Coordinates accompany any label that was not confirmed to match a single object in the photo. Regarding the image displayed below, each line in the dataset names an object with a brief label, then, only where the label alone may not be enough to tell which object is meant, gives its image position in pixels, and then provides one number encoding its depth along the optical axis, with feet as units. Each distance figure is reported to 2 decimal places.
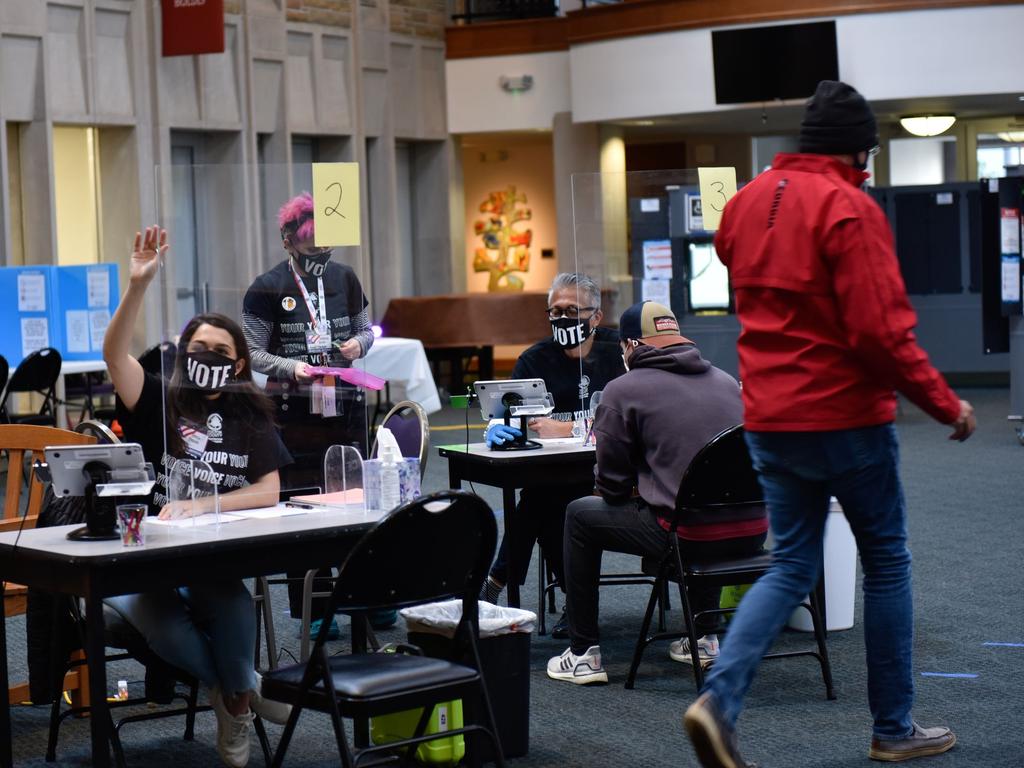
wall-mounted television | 80.19
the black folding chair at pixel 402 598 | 19.46
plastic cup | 20.84
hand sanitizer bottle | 23.50
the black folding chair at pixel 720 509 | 26.06
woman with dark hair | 22.45
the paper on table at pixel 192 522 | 22.50
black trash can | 23.62
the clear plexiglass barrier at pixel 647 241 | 36.85
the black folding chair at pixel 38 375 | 55.83
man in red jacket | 20.64
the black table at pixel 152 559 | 19.97
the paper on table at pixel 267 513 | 23.12
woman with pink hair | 25.33
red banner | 74.16
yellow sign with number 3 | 35.53
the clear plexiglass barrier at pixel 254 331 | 23.76
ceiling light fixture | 85.28
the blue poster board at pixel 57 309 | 62.15
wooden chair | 26.81
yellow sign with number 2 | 25.75
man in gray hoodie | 26.69
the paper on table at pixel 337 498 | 24.34
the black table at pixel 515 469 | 29.68
